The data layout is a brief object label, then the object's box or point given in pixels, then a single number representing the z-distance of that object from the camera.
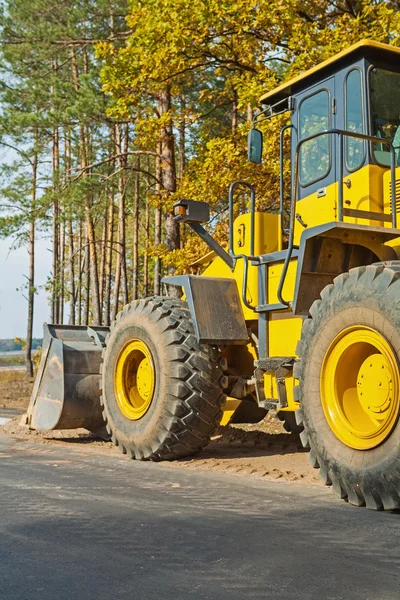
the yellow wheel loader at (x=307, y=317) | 5.02
